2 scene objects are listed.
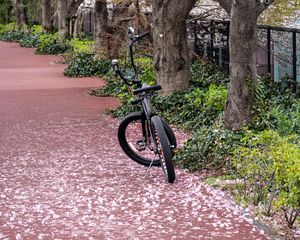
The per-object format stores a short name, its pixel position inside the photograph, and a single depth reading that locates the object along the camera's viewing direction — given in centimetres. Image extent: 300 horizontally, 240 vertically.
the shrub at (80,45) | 2525
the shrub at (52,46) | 2906
